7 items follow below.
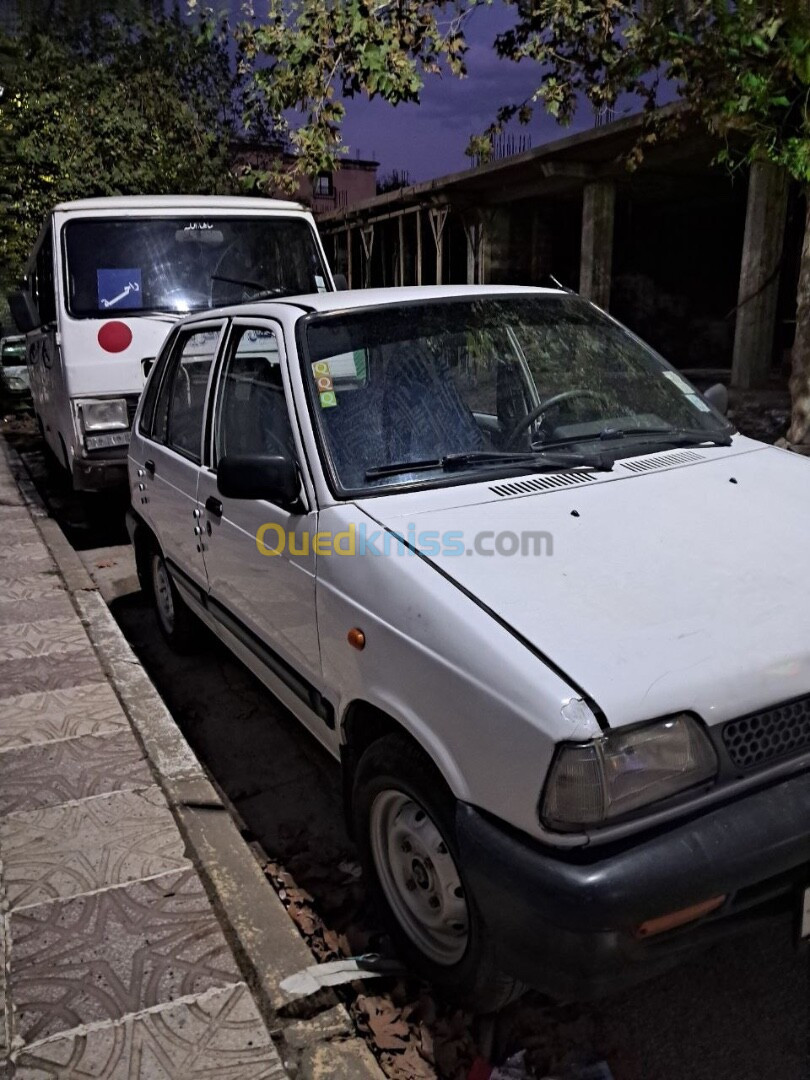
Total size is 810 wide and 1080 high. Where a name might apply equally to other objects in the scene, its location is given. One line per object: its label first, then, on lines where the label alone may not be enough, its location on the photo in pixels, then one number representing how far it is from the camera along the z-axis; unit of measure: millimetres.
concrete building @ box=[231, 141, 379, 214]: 42750
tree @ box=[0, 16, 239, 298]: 18281
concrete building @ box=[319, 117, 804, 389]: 11992
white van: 7008
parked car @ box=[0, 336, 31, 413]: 16031
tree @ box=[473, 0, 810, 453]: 6375
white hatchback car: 1993
